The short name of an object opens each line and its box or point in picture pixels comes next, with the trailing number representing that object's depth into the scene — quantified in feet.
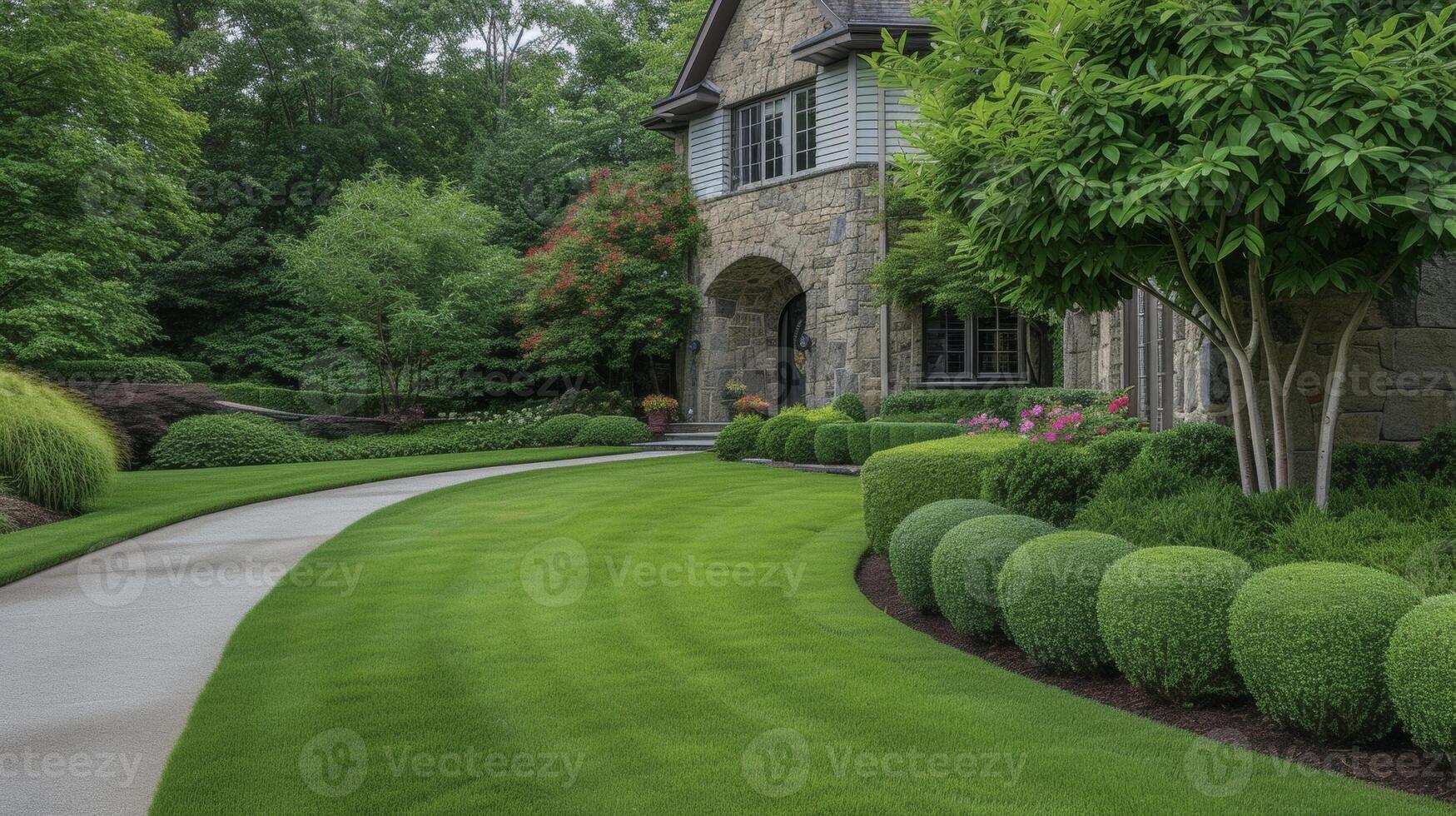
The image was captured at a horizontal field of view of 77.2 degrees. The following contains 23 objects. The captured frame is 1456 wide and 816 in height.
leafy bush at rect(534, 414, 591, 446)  61.46
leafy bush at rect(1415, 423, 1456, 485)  17.71
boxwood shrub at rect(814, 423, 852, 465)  44.37
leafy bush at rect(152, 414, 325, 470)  49.19
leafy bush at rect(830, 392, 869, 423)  52.42
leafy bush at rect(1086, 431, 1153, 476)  20.59
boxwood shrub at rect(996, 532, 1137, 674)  13.25
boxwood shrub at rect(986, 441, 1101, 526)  20.04
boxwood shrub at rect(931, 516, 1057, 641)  15.15
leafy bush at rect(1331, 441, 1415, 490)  18.12
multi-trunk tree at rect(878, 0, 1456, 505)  13.21
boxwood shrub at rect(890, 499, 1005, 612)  17.39
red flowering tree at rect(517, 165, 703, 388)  64.34
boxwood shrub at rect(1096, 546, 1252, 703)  11.78
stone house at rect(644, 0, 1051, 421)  55.26
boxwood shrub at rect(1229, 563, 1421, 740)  10.32
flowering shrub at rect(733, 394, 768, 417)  58.80
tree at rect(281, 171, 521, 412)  62.64
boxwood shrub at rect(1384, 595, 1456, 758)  9.44
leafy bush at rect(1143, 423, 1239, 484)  19.34
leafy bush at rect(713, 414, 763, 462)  51.16
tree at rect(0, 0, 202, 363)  44.50
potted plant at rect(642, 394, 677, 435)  63.72
